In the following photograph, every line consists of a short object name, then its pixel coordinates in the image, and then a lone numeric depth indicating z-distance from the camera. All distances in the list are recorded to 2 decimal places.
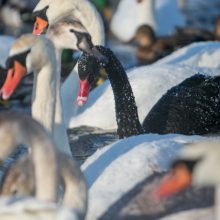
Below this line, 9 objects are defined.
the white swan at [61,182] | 6.70
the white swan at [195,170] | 5.84
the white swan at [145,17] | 17.44
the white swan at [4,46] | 12.48
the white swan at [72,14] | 11.10
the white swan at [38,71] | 7.80
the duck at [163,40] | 15.28
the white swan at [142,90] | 10.85
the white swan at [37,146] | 6.58
